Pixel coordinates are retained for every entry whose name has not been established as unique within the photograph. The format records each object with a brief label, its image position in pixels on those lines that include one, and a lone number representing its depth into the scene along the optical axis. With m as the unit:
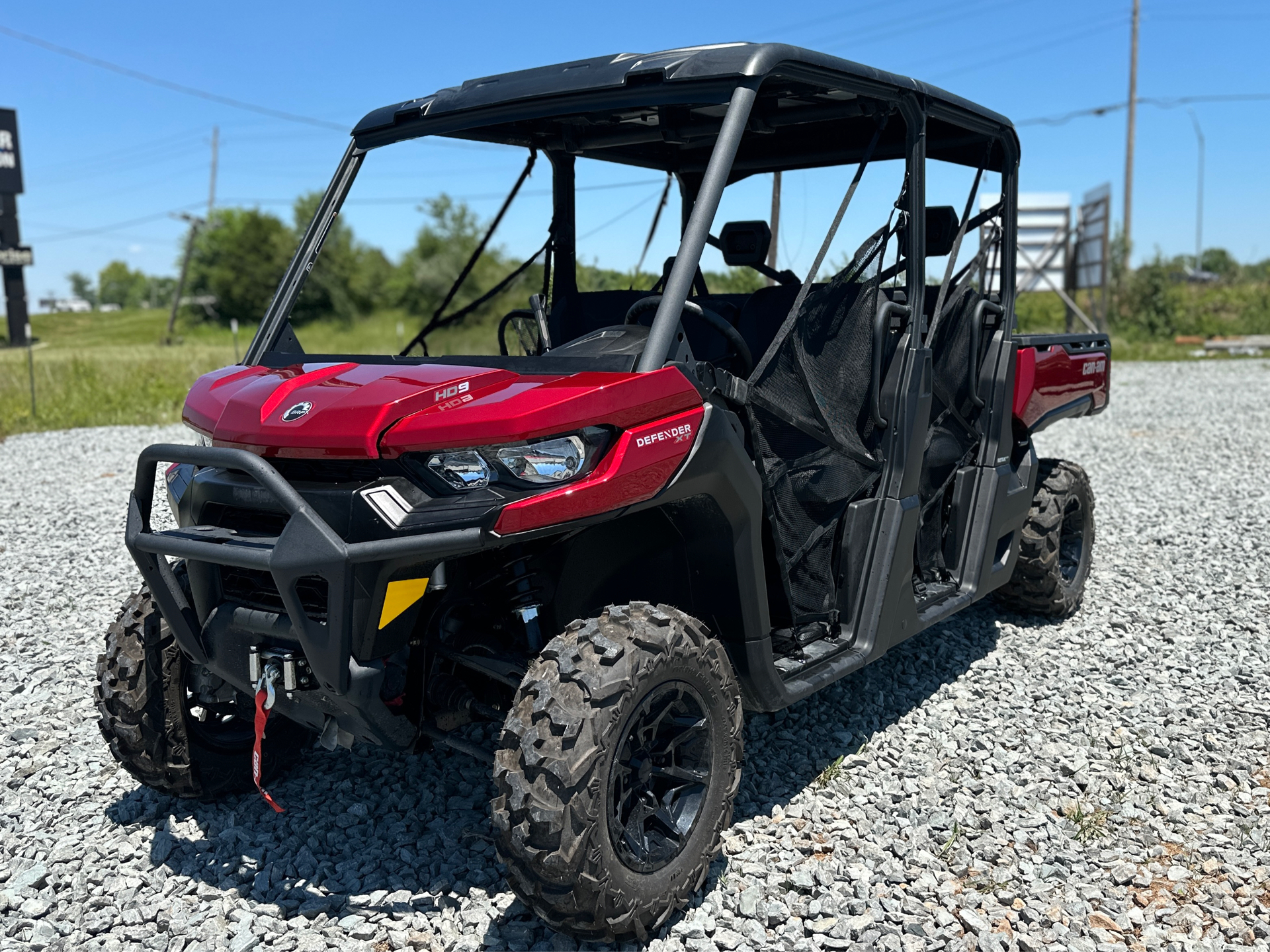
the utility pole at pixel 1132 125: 28.64
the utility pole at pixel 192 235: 42.24
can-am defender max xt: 2.42
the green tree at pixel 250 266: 68.69
